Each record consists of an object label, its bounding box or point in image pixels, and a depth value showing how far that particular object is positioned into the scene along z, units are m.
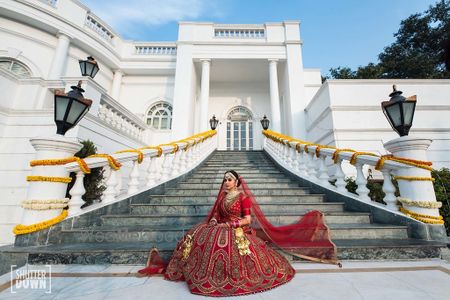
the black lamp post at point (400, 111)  2.81
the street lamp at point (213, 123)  9.65
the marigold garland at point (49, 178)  2.49
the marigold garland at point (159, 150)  4.47
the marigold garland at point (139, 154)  3.86
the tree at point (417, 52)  12.47
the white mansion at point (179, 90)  4.83
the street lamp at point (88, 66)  4.43
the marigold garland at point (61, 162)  2.54
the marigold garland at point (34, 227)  2.38
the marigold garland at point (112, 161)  3.22
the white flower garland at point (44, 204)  2.46
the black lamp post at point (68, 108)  2.70
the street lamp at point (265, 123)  9.62
